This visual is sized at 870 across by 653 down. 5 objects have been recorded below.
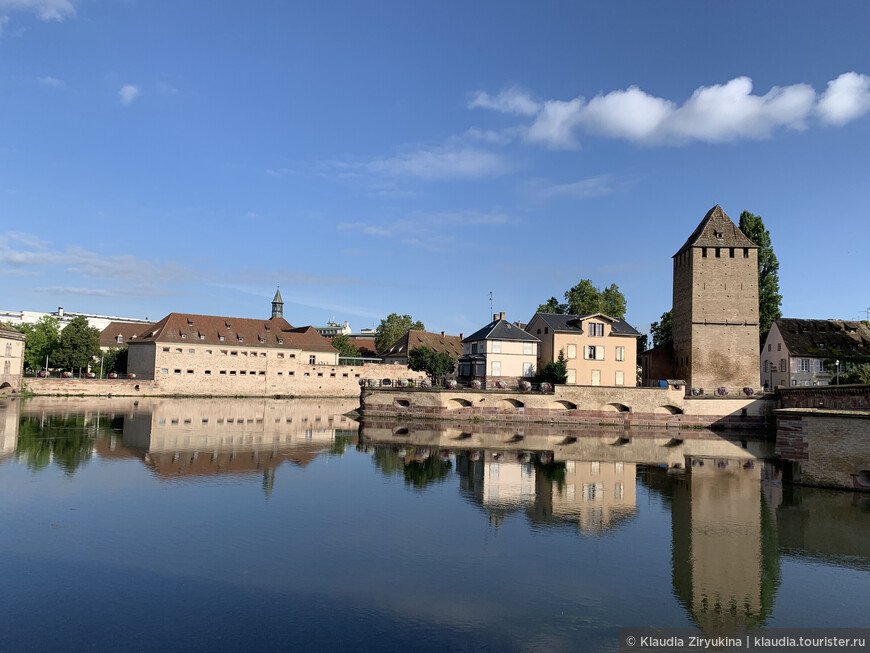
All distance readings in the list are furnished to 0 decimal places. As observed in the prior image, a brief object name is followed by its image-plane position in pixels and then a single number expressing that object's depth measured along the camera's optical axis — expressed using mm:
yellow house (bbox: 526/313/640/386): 49594
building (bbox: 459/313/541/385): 49344
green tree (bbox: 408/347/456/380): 64875
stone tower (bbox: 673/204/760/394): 49750
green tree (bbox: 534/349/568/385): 47125
